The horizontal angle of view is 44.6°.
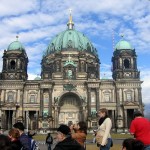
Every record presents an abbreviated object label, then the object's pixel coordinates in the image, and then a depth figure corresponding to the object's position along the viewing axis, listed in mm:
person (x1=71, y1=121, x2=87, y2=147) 5598
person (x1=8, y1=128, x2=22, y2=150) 4876
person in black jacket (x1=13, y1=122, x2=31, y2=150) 5072
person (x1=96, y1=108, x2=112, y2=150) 5737
